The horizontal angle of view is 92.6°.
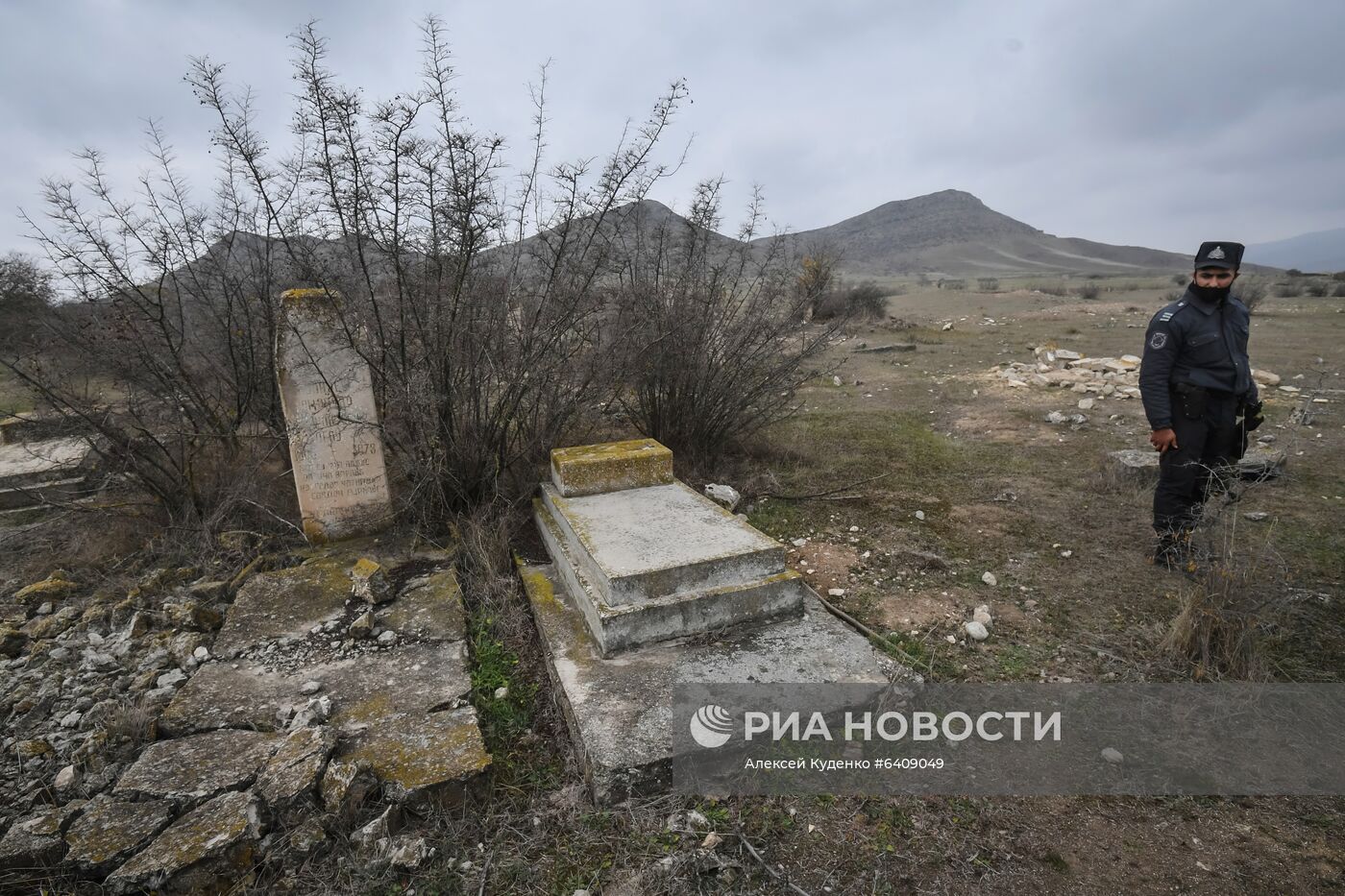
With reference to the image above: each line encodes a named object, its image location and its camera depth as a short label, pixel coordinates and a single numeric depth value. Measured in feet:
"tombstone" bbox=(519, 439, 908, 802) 8.25
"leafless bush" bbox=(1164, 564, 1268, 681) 9.16
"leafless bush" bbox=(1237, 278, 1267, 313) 49.01
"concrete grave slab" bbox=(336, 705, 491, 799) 7.54
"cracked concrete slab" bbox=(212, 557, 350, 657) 10.65
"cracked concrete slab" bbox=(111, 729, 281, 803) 7.25
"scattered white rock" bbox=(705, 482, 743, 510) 16.58
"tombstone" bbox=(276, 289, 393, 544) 13.16
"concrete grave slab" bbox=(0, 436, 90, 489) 17.43
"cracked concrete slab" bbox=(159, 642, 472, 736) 8.75
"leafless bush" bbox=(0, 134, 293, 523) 14.48
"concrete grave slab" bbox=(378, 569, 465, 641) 10.85
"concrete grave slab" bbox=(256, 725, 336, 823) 6.99
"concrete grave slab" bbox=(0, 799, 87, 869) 6.45
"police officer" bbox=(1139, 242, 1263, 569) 11.68
